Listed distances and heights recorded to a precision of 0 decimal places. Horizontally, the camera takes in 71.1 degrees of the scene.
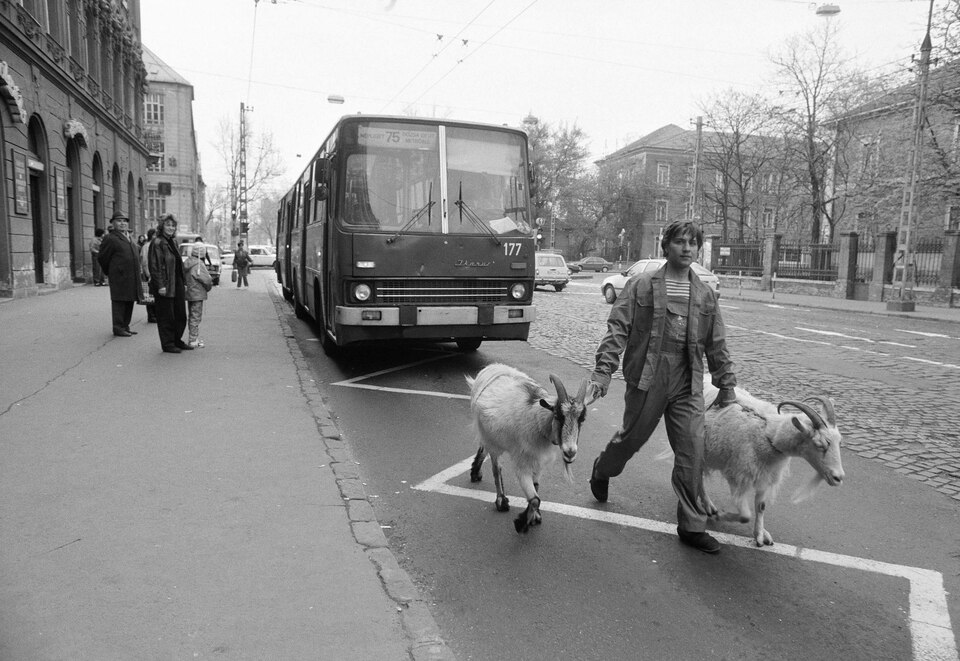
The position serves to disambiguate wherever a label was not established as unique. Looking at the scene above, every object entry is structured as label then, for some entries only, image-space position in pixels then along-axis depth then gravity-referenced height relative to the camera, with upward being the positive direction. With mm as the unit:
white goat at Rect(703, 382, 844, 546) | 3789 -1093
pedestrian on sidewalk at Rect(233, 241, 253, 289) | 27172 -406
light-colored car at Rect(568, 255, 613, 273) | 64050 -347
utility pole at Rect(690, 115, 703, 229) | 35984 +4529
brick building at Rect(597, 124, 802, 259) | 46000 +6712
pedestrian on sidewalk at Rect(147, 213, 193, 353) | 9609 -422
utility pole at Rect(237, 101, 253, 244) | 53312 +5886
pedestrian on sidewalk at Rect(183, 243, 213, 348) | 10188 -514
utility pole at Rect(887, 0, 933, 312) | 22828 +2298
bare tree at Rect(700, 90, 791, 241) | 41781 +7677
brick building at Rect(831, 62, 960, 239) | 27281 +5215
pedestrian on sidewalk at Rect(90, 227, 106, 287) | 21812 -69
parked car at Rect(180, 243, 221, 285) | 26422 -398
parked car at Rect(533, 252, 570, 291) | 29797 -522
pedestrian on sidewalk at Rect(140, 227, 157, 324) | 10062 -378
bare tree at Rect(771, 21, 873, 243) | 37750 +8089
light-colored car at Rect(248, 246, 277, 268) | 54969 -212
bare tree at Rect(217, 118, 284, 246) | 67188 +8200
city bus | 8508 +344
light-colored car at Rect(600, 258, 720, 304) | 21156 -601
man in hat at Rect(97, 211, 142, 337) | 10789 -264
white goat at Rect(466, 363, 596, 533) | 3841 -1033
